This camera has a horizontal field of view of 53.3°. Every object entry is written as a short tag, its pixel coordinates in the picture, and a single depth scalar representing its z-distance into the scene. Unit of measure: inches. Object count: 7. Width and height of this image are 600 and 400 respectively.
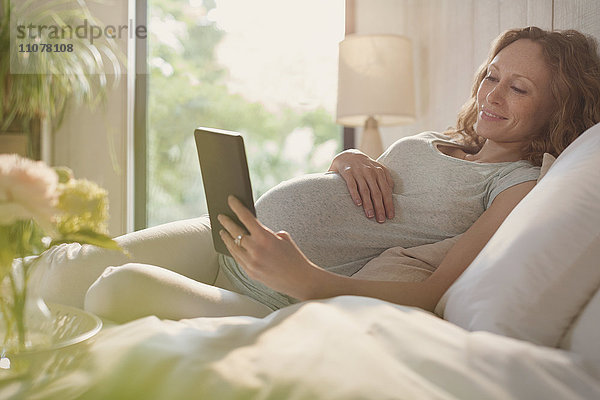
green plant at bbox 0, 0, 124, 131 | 105.4
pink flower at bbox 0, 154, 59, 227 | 22.5
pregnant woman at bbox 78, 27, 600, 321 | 53.6
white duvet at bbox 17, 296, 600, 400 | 24.7
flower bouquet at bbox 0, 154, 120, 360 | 22.7
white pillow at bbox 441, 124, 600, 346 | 32.8
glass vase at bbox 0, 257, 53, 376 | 24.9
